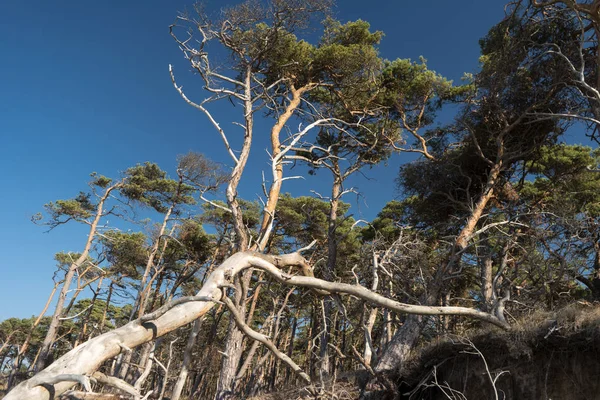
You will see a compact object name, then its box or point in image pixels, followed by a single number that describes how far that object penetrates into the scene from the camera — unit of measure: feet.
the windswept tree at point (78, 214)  50.42
